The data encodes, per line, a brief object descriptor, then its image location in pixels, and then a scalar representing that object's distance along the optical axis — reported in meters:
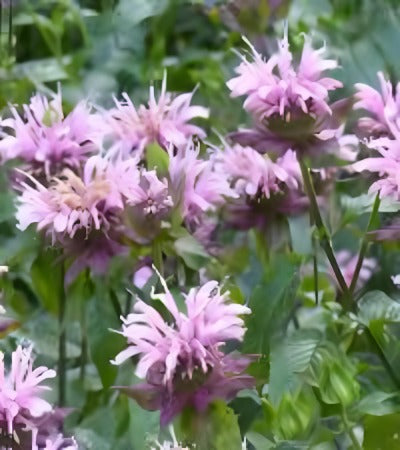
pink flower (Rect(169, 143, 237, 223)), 1.94
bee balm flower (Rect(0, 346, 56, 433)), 1.88
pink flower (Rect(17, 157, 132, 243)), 1.93
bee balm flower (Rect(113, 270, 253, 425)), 1.86
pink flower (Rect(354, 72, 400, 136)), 1.97
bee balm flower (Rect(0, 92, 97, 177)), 1.99
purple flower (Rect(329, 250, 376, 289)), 2.15
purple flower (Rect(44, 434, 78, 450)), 1.88
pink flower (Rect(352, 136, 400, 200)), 1.92
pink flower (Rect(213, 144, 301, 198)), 1.98
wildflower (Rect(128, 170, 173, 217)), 1.92
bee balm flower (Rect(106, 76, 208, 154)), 1.99
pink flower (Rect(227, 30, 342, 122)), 1.93
